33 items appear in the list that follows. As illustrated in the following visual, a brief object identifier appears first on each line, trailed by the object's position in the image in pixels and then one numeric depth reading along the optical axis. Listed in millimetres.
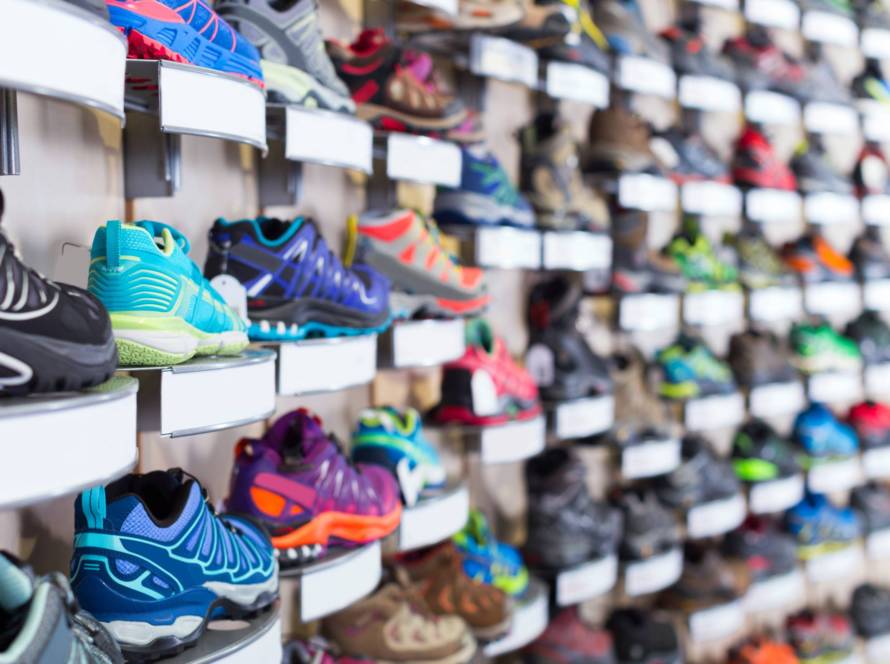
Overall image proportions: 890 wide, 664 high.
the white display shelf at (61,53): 976
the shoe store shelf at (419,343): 2168
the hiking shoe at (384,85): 2230
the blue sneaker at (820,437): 4055
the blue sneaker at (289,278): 1746
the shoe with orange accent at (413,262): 2242
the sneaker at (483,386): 2537
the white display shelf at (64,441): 963
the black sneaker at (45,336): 1011
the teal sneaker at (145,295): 1330
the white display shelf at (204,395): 1354
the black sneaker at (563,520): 2992
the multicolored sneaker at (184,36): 1406
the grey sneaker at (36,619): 983
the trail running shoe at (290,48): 1784
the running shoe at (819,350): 4074
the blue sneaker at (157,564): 1352
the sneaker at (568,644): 3039
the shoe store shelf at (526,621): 2666
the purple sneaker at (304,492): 1807
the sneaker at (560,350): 2971
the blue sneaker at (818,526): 3996
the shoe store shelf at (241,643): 1423
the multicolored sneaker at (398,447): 2203
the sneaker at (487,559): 2605
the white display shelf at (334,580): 1794
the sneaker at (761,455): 3826
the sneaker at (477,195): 2580
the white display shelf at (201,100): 1392
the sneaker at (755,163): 3887
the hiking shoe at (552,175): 2977
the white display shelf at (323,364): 1754
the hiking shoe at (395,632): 2150
